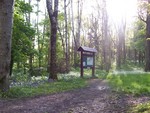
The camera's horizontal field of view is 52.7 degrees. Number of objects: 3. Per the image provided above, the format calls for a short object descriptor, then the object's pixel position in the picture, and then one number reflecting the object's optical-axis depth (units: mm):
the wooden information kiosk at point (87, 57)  11201
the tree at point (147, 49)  15102
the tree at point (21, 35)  9850
